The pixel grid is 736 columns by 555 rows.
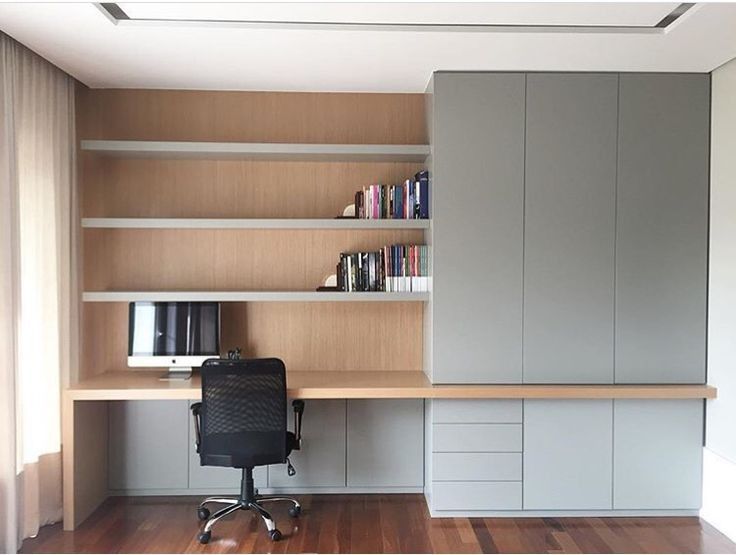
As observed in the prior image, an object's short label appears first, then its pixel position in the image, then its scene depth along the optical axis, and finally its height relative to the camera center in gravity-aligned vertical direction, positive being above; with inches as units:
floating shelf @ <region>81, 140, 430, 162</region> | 162.7 +27.1
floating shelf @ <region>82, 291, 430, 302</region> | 163.0 -7.0
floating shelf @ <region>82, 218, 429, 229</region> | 163.6 +9.9
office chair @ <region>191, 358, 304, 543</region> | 146.8 -31.6
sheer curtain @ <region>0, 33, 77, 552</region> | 133.6 -3.4
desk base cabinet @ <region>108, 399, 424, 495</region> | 174.4 -46.3
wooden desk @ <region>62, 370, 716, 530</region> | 153.0 -27.6
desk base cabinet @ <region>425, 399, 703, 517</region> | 158.4 -42.7
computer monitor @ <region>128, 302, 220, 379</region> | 169.2 -16.6
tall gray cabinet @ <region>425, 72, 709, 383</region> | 158.1 +9.2
